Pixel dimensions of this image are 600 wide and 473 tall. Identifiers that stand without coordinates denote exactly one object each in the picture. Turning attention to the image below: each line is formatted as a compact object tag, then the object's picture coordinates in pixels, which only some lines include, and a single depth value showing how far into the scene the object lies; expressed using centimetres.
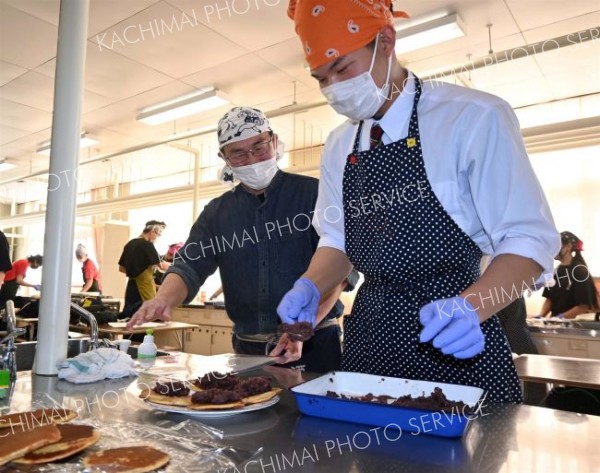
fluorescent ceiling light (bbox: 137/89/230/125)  559
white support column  164
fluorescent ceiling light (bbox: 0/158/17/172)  931
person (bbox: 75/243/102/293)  905
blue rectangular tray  97
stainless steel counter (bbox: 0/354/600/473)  85
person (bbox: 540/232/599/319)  478
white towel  150
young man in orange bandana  116
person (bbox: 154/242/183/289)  705
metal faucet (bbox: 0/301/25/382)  155
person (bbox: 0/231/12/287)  427
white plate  110
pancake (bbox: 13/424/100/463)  85
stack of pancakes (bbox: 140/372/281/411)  111
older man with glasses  202
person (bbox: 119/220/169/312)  598
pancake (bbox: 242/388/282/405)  114
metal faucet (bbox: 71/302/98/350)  182
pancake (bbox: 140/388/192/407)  112
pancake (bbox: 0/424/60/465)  83
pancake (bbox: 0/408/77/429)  102
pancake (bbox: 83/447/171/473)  80
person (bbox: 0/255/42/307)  629
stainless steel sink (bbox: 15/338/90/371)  207
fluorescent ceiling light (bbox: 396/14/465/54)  405
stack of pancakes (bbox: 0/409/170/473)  82
